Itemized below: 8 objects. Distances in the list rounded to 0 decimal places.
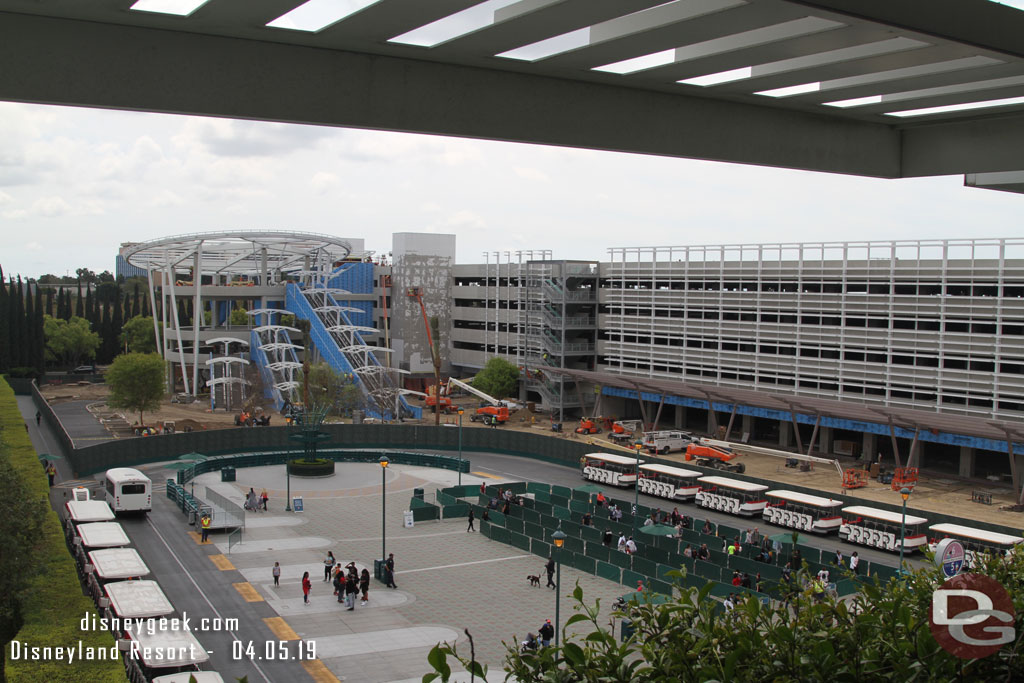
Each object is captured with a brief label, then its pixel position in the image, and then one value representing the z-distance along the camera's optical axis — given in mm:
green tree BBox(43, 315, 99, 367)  90875
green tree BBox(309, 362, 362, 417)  58812
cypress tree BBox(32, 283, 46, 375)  84062
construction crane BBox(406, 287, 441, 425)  76250
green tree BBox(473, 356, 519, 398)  64250
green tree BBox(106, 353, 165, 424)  55688
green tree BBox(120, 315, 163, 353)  93000
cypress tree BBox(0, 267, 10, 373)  82250
